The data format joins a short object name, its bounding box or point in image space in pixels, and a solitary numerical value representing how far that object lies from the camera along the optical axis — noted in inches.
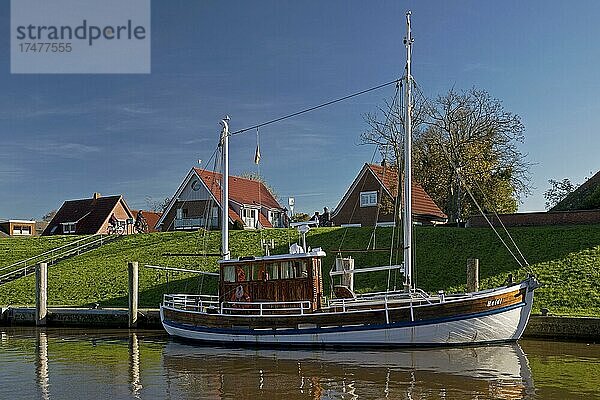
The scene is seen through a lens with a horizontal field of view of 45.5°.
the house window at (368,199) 1984.5
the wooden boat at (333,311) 841.5
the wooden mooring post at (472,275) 959.0
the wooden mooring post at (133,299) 1080.2
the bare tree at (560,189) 2135.8
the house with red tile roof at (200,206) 2156.7
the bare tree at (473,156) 1971.0
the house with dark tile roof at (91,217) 2699.3
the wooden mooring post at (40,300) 1148.5
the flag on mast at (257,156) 1046.4
